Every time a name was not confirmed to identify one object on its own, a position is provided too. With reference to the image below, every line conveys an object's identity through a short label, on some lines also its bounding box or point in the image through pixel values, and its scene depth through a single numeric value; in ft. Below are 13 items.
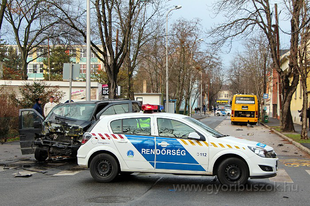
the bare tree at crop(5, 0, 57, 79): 107.86
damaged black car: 32.89
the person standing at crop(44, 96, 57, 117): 50.63
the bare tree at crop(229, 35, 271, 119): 125.49
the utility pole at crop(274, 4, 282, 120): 74.95
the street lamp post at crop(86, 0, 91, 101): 51.44
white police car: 22.84
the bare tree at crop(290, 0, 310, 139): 55.01
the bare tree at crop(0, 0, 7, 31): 58.21
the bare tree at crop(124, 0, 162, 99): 72.81
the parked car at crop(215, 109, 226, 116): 251.80
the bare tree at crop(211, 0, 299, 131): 70.03
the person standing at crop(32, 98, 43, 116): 47.57
